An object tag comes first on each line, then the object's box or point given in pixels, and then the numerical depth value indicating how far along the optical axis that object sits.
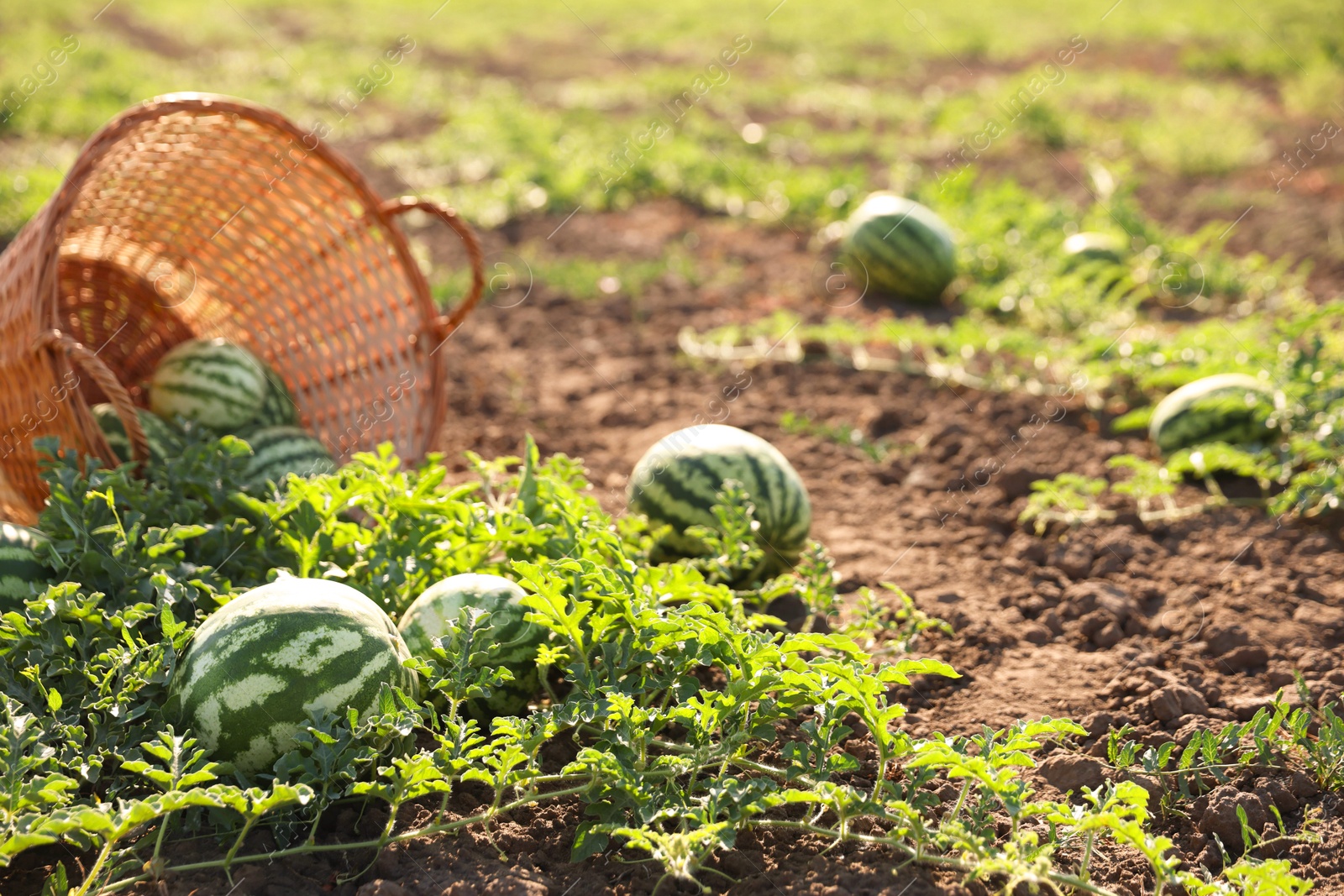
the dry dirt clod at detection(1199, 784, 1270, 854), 2.44
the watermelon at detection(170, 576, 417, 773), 2.25
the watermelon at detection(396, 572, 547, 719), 2.61
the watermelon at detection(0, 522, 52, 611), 2.65
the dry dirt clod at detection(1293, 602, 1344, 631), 3.24
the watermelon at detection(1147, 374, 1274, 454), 4.02
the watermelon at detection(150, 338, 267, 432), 3.62
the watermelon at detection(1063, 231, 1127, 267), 6.05
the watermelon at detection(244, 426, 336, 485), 3.42
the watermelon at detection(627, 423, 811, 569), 3.41
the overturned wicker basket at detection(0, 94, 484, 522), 3.77
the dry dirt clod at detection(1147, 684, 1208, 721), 2.82
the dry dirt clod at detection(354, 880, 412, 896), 2.07
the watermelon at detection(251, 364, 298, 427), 3.74
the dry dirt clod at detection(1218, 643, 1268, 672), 3.09
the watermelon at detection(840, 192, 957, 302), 5.92
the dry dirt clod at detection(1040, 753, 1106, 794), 2.56
